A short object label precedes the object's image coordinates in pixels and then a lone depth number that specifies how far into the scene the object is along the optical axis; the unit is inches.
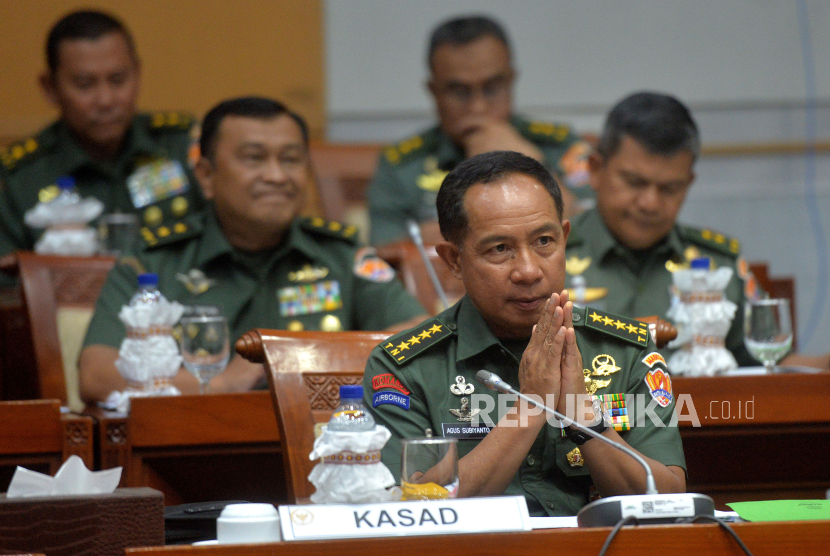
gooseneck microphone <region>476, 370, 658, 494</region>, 115.3
